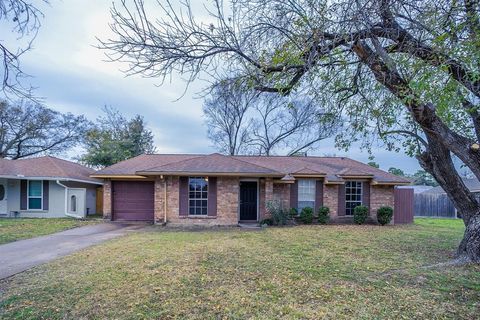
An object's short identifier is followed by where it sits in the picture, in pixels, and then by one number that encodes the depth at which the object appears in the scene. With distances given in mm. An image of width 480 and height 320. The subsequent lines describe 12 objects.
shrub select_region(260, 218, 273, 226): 14754
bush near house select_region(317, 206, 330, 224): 15555
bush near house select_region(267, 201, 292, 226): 14633
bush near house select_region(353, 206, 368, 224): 15797
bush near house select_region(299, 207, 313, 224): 15473
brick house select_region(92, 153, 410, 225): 14484
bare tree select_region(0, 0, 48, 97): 4320
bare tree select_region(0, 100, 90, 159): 27023
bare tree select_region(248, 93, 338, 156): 28484
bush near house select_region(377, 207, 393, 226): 15820
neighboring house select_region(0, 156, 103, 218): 17359
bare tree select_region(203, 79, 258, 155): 29078
